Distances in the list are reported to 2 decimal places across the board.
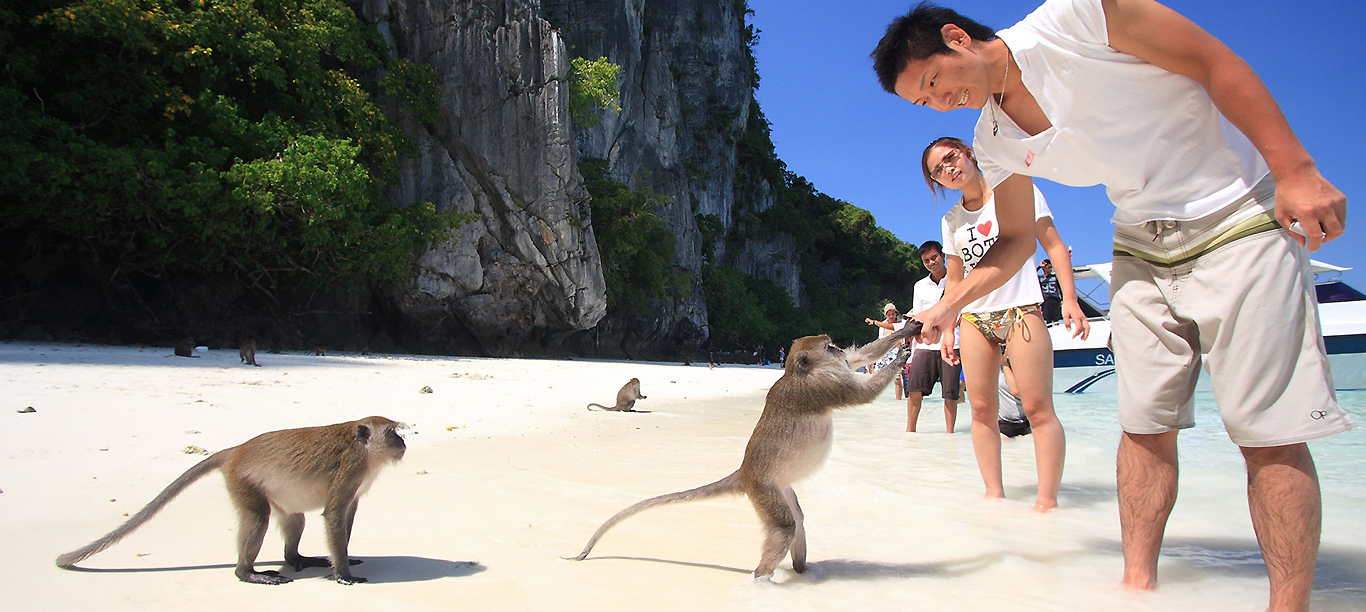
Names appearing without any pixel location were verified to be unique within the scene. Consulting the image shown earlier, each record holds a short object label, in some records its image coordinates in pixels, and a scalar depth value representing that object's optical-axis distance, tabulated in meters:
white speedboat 11.95
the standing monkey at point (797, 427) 2.60
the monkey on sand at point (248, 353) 11.02
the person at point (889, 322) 4.55
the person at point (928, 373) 6.04
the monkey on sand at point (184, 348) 11.76
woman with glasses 3.52
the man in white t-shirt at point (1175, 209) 1.80
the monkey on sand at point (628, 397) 8.58
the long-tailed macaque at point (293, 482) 2.30
